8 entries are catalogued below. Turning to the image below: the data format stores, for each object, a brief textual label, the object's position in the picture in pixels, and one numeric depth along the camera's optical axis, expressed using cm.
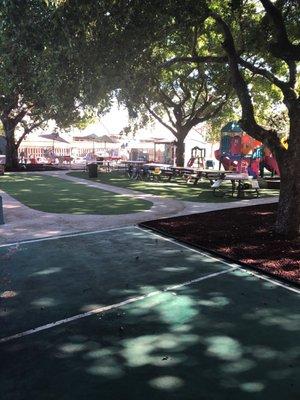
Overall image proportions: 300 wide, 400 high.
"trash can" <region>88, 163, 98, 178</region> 2508
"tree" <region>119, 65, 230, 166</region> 2628
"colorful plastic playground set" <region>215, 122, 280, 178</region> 2644
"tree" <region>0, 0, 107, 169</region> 869
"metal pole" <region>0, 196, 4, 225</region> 1117
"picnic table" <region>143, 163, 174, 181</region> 2485
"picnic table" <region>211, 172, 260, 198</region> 1661
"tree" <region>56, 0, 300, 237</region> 934
